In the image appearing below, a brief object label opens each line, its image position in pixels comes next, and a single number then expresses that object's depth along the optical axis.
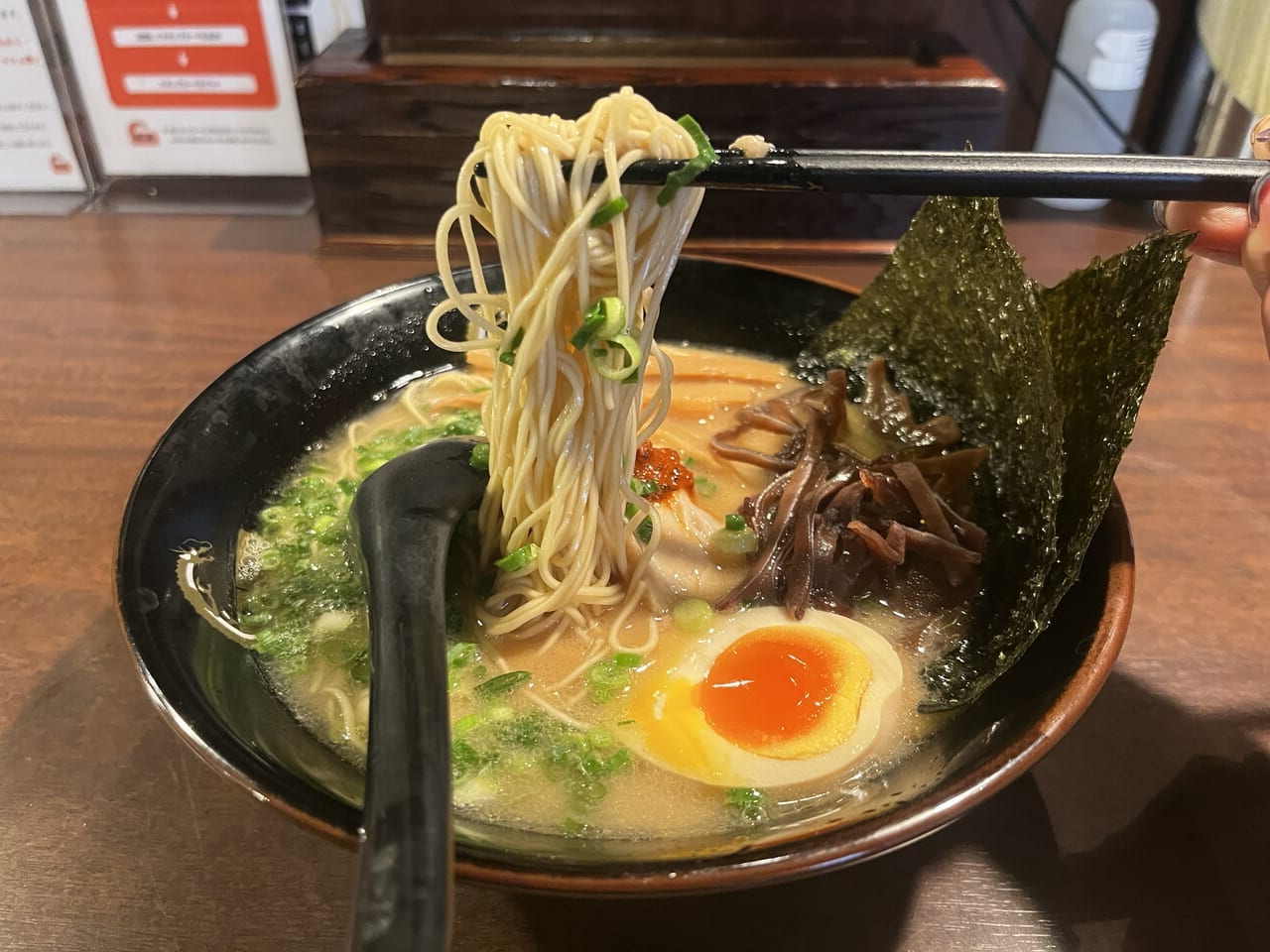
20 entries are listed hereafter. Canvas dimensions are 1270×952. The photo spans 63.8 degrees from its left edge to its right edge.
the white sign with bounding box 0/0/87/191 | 0.38
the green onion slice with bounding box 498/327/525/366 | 0.20
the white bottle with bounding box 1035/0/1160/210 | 0.41
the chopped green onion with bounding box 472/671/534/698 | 0.21
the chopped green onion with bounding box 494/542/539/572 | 0.22
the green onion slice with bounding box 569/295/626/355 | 0.19
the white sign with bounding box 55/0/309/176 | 0.38
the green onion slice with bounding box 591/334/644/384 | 0.19
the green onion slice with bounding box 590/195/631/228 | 0.18
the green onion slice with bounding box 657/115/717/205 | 0.18
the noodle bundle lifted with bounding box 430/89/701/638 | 0.19
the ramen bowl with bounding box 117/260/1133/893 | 0.15
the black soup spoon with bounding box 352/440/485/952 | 0.13
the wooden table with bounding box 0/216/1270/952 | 0.18
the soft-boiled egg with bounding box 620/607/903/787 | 0.19
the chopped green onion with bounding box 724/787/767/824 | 0.19
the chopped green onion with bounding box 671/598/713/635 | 0.22
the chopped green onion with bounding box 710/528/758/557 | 0.25
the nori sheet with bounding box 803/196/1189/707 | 0.20
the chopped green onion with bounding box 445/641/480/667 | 0.22
